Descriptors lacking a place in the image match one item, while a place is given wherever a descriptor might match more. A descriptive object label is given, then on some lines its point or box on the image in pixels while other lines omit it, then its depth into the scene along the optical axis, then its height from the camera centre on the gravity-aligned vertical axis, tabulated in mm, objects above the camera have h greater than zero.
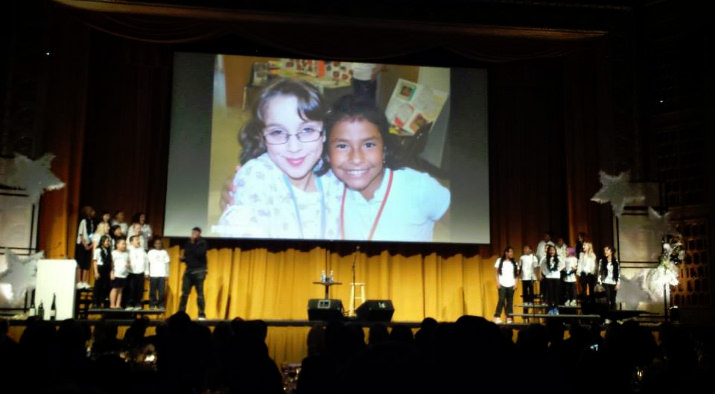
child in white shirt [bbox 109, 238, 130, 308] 12273 +431
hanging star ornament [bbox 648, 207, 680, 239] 13836 +1445
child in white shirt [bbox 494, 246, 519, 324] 13492 +421
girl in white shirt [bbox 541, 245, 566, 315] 13312 +480
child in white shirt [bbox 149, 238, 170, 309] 12609 +373
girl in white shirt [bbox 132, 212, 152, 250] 12914 +1174
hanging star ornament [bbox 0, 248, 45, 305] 11977 +334
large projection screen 14484 +2841
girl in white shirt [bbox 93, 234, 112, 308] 12383 +447
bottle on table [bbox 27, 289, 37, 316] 11586 -213
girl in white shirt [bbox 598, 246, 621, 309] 13102 +504
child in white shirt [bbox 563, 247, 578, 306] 13445 +417
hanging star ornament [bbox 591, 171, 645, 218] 14117 +2066
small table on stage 13038 +260
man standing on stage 12633 +502
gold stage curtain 14984 +359
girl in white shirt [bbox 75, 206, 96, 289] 12758 +852
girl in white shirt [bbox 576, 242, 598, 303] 13383 +630
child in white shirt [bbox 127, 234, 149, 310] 12414 +408
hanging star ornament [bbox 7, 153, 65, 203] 12664 +1983
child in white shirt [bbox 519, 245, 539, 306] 13891 +529
